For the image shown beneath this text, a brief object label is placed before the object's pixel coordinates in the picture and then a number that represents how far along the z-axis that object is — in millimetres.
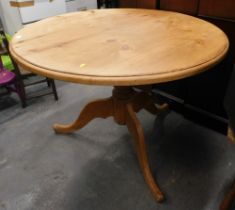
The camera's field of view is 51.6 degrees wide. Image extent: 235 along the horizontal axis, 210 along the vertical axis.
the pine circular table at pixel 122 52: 817
